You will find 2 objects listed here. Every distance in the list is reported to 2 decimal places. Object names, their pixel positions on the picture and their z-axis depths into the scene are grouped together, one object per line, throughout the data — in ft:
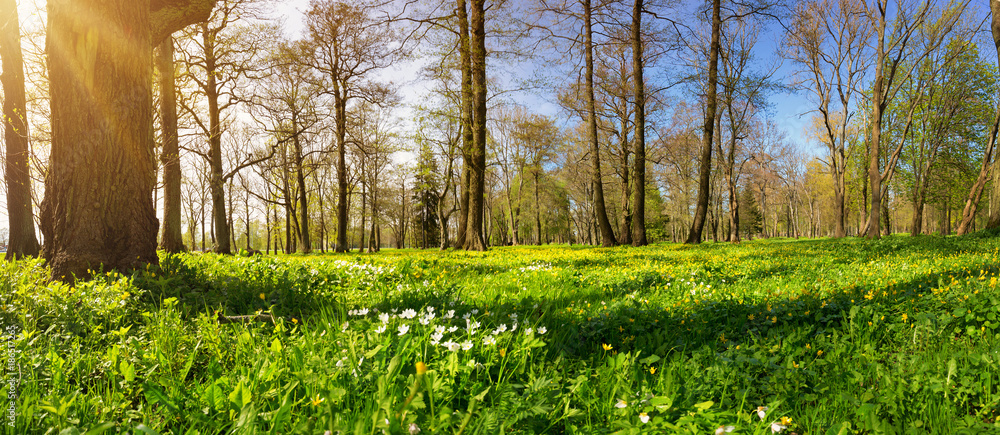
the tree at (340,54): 51.13
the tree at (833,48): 59.21
